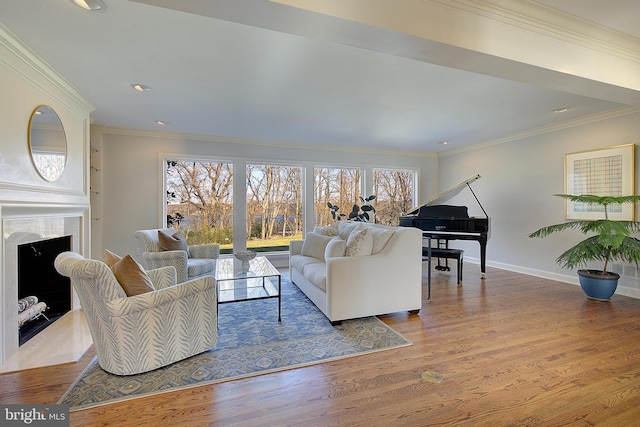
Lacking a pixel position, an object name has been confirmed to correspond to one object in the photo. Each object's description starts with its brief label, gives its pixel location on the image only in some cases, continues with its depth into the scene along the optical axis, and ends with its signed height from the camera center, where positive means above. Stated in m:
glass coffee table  2.85 -0.86
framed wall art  3.69 +0.46
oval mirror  2.54 +0.67
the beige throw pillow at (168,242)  3.76 -0.42
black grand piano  4.46 -0.22
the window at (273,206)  5.45 +0.10
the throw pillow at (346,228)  3.73 -0.24
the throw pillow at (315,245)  3.82 -0.49
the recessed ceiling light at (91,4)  1.71 +1.29
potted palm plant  3.23 -0.48
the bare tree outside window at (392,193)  6.45 +0.41
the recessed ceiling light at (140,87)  2.95 +1.33
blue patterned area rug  1.86 -1.17
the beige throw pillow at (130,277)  2.02 -0.48
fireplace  2.19 -0.33
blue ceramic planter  3.46 -0.94
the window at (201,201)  4.99 +0.19
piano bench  4.33 -0.68
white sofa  2.80 -0.69
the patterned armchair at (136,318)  1.85 -0.77
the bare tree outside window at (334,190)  5.92 +0.45
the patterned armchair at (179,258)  3.53 -0.63
